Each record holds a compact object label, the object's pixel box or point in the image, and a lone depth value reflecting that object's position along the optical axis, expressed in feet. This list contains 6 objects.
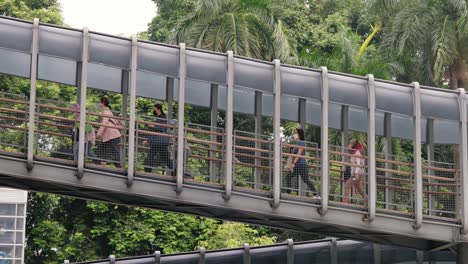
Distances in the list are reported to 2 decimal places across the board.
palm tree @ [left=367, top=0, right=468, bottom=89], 159.84
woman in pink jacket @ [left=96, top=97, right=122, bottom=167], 89.66
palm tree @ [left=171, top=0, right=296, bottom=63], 157.38
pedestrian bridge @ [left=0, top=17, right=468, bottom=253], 89.81
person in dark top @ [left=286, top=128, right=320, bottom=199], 92.43
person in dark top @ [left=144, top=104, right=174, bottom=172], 90.58
